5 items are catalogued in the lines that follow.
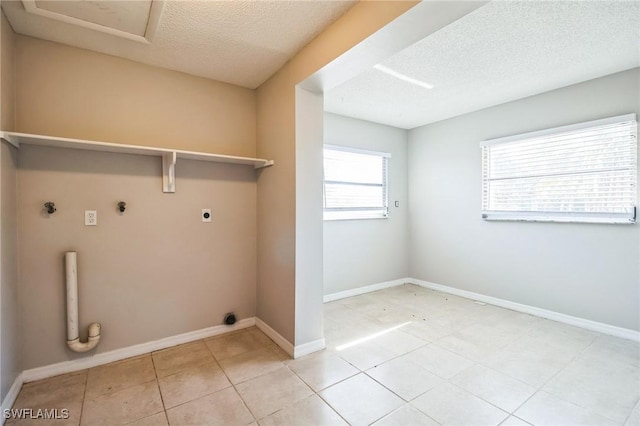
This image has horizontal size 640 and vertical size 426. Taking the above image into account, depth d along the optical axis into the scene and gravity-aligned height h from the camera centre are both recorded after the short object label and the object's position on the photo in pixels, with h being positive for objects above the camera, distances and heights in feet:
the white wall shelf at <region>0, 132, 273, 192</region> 6.27 +1.57
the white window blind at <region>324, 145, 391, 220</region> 12.66 +1.21
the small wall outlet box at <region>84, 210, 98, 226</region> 7.38 -0.13
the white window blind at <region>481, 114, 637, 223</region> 9.05 +1.20
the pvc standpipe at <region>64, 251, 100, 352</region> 6.98 -2.15
